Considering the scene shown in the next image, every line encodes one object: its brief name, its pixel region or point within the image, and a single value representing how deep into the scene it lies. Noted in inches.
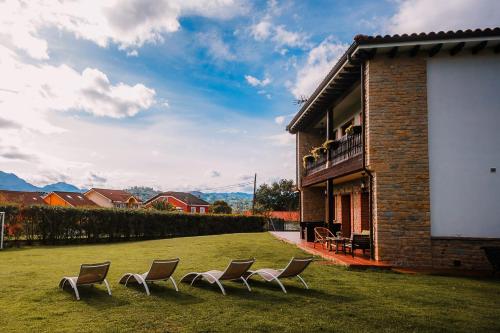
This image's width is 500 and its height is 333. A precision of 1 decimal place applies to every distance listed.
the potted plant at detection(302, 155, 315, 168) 810.3
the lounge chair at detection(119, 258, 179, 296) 331.3
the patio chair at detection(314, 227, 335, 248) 621.8
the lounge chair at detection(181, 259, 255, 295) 340.8
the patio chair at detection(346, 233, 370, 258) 502.6
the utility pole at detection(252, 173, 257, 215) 2178.8
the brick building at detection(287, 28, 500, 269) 462.0
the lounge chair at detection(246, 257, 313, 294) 349.7
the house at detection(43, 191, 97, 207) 2989.7
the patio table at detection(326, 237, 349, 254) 550.3
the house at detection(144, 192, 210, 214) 3280.0
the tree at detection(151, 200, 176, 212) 1983.0
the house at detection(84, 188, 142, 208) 3373.5
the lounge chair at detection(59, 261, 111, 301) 311.9
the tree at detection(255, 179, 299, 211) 2979.8
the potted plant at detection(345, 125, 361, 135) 553.9
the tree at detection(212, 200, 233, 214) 2410.2
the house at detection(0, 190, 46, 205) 2792.3
